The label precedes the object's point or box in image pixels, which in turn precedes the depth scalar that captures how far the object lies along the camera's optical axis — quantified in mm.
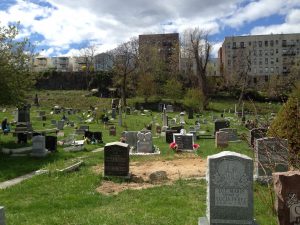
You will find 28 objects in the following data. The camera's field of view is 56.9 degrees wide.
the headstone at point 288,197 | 4750
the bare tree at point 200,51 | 48719
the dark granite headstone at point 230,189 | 5248
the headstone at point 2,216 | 4105
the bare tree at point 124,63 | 46490
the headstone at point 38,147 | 12425
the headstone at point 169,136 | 16801
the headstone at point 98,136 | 16412
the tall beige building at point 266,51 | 76595
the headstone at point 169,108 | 38004
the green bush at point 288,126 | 9910
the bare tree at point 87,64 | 55390
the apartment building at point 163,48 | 56647
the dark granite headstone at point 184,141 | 14503
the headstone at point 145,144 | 14077
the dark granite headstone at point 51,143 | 13544
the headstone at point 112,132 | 19660
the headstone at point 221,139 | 15036
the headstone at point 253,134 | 15340
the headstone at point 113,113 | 30425
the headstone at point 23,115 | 20999
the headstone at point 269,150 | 8472
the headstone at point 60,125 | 22045
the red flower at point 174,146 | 14174
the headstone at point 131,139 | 15334
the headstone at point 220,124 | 19980
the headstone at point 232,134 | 17072
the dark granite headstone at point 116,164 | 9100
